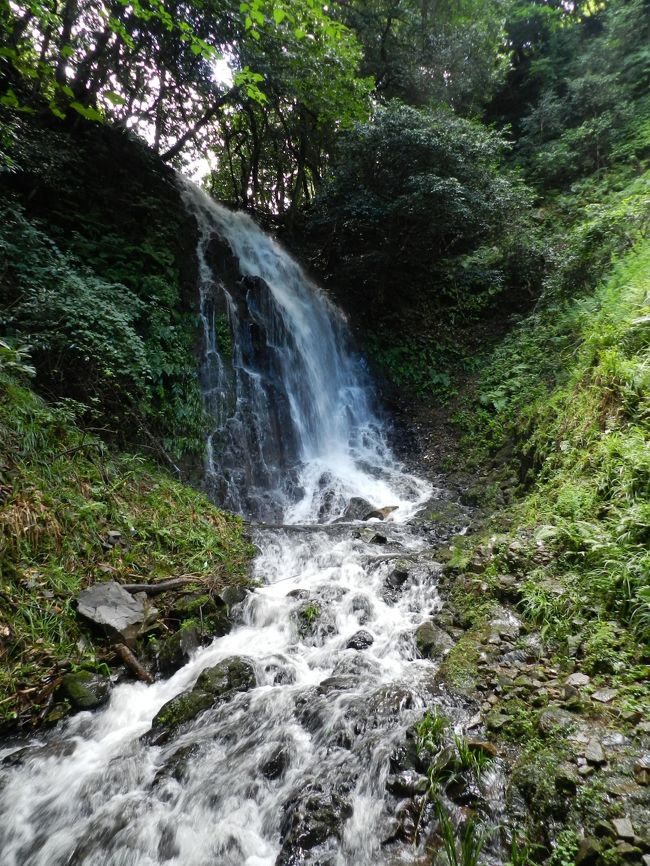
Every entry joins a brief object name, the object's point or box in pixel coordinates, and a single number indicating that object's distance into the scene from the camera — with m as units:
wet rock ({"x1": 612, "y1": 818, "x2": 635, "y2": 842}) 1.85
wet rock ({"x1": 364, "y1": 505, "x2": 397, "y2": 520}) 7.65
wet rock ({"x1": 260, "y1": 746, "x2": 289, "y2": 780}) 2.91
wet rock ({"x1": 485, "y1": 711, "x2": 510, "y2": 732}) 2.71
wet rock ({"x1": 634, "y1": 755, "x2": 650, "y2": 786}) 2.04
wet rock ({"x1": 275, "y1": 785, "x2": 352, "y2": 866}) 2.41
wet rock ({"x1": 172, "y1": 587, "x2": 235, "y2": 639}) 4.41
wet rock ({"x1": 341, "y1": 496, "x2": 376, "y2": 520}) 7.77
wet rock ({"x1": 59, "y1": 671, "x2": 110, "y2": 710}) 3.48
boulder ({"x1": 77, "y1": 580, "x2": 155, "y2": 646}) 3.92
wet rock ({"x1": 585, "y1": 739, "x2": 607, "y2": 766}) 2.20
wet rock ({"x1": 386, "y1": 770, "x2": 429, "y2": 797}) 2.54
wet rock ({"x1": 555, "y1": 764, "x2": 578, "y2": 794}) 2.15
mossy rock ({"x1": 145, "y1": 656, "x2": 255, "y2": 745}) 3.36
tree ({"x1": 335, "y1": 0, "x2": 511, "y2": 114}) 14.23
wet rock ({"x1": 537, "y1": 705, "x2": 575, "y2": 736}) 2.47
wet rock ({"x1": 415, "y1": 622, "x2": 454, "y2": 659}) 3.77
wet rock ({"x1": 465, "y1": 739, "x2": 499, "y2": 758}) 2.56
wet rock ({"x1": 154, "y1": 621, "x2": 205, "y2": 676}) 3.97
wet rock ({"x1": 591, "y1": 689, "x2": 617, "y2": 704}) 2.51
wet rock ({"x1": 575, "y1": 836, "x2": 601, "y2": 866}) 1.86
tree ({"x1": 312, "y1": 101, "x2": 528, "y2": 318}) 10.46
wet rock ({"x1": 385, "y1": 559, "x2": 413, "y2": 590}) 4.96
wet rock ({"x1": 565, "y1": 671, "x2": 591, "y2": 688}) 2.69
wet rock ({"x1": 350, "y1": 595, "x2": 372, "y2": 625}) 4.58
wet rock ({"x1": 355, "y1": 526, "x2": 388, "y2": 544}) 6.34
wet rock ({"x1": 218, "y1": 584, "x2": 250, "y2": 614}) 4.77
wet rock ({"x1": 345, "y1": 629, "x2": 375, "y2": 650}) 4.12
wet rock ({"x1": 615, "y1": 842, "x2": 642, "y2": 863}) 1.79
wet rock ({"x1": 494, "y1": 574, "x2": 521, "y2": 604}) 3.81
